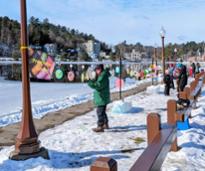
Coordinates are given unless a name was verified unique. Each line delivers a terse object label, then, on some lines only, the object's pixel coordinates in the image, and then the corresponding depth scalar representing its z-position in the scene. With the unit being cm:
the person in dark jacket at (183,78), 1375
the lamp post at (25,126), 530
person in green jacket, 725
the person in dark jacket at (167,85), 1490
